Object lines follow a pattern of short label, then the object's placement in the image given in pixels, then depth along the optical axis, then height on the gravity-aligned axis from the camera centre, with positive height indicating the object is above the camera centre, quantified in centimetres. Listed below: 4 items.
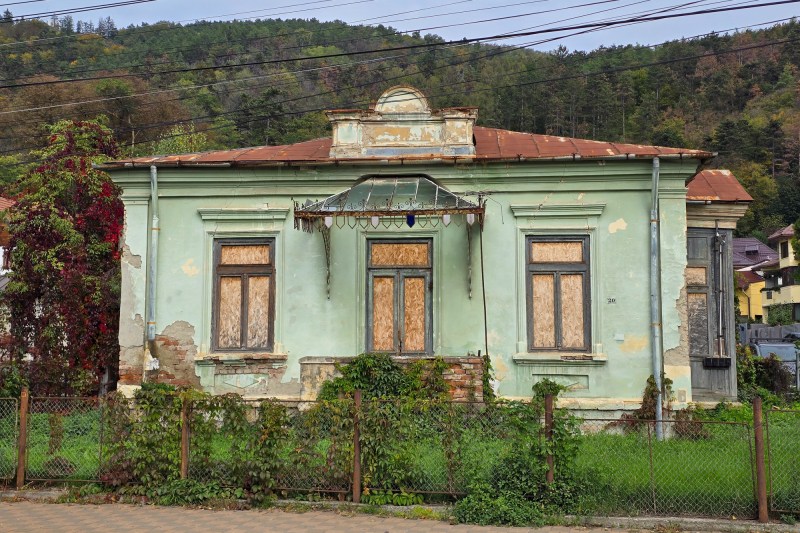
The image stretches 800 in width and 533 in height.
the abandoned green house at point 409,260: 1166 +117
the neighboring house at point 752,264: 5559 +503
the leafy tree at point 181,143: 2866 +741
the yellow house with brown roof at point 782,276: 5044 +399
